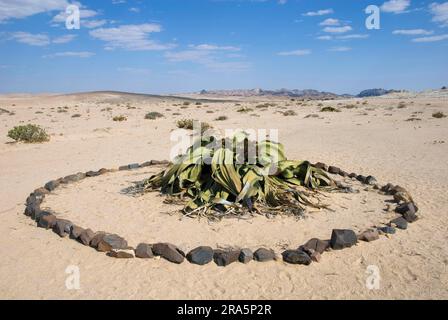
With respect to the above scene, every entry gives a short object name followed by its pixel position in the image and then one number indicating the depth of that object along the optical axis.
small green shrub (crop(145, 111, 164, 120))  17.73
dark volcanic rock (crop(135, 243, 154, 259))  3.62
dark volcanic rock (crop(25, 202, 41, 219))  4.74
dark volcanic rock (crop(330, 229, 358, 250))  3.73
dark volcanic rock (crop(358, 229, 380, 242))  3.93
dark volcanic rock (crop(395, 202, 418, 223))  4.46
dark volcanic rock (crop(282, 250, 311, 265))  3.48
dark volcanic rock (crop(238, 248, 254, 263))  3.52
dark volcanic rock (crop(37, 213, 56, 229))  4.39
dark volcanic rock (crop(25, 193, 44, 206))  5.12
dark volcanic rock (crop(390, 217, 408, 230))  4.25
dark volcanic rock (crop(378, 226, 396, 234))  4.12
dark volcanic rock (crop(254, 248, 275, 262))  3.54
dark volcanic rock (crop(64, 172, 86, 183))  6.38
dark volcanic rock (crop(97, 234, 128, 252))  3.74
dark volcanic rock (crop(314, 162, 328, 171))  6.74
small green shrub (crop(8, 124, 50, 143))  10.74
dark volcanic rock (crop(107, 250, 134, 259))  3.62
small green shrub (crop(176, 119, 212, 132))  14.10
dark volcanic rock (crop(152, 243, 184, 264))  3.54
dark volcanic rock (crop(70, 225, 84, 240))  4.03
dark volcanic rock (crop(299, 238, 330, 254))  3.66
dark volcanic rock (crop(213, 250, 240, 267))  3.48
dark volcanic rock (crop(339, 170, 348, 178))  6.50
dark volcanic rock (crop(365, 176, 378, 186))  5.99
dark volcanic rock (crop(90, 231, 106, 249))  3.83
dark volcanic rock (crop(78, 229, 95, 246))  3.91
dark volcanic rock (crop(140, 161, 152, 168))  7.46
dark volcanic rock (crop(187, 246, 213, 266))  3.51
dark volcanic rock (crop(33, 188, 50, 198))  5.52
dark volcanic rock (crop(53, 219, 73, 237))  4.18
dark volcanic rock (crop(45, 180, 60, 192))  5.90
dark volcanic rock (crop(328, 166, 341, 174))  6.62
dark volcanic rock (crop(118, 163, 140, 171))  7.23
